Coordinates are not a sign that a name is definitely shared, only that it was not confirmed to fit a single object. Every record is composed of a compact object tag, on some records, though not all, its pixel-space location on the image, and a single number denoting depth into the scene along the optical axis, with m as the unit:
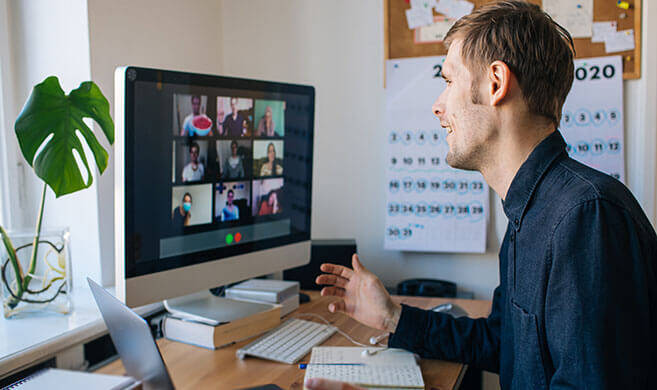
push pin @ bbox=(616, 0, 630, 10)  1.76
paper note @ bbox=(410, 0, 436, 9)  1.93
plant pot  1.30
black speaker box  1.87
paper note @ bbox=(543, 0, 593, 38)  1.79
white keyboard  1.22
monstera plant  1.17
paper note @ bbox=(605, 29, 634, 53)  1.76
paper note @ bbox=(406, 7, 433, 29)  1.93
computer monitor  1.16
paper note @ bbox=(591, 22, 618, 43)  1.77
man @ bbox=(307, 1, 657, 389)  0.80
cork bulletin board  1.76
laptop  0.71
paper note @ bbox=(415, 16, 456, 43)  1.92
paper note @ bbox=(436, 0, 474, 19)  1.89
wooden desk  1.10
